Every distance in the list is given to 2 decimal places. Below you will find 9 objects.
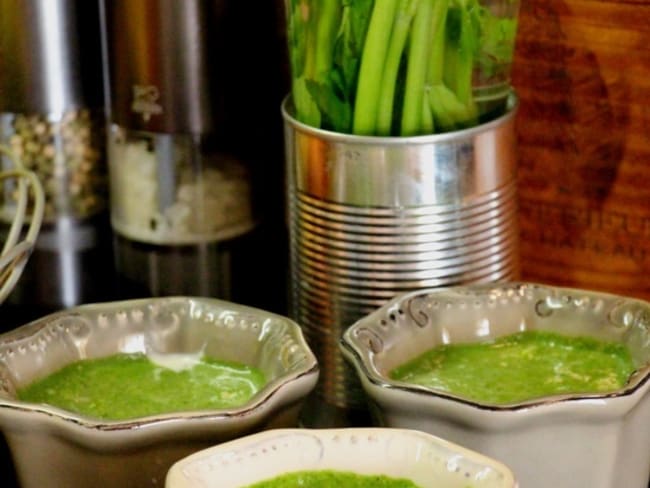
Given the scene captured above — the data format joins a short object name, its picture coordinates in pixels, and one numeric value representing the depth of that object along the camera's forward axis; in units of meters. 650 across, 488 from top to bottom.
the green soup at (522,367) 0.60
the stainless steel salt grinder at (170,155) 0.70
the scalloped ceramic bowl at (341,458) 0.55
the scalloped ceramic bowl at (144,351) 0.57
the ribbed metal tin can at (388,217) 0.63
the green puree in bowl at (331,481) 0.56
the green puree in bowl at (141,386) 0.60
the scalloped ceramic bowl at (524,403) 0.57
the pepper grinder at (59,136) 0.73
